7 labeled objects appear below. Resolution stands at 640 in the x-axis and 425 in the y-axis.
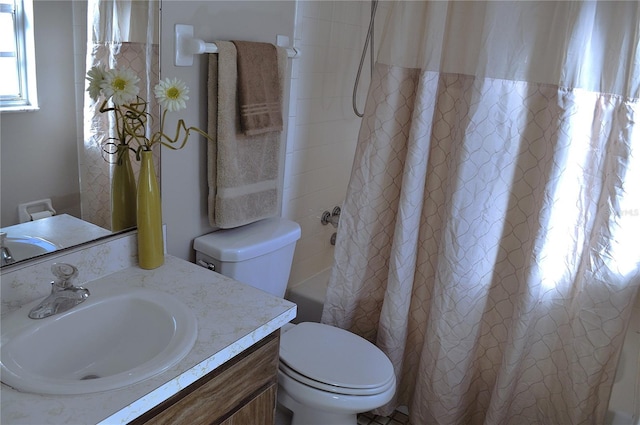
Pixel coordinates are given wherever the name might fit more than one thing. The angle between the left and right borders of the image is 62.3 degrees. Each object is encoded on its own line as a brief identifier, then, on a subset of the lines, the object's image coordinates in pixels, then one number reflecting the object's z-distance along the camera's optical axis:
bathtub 1.67
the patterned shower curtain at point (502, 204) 1.58
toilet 1.70
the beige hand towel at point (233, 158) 1.68
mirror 1.24
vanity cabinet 1.14
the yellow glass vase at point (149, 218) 1.46
